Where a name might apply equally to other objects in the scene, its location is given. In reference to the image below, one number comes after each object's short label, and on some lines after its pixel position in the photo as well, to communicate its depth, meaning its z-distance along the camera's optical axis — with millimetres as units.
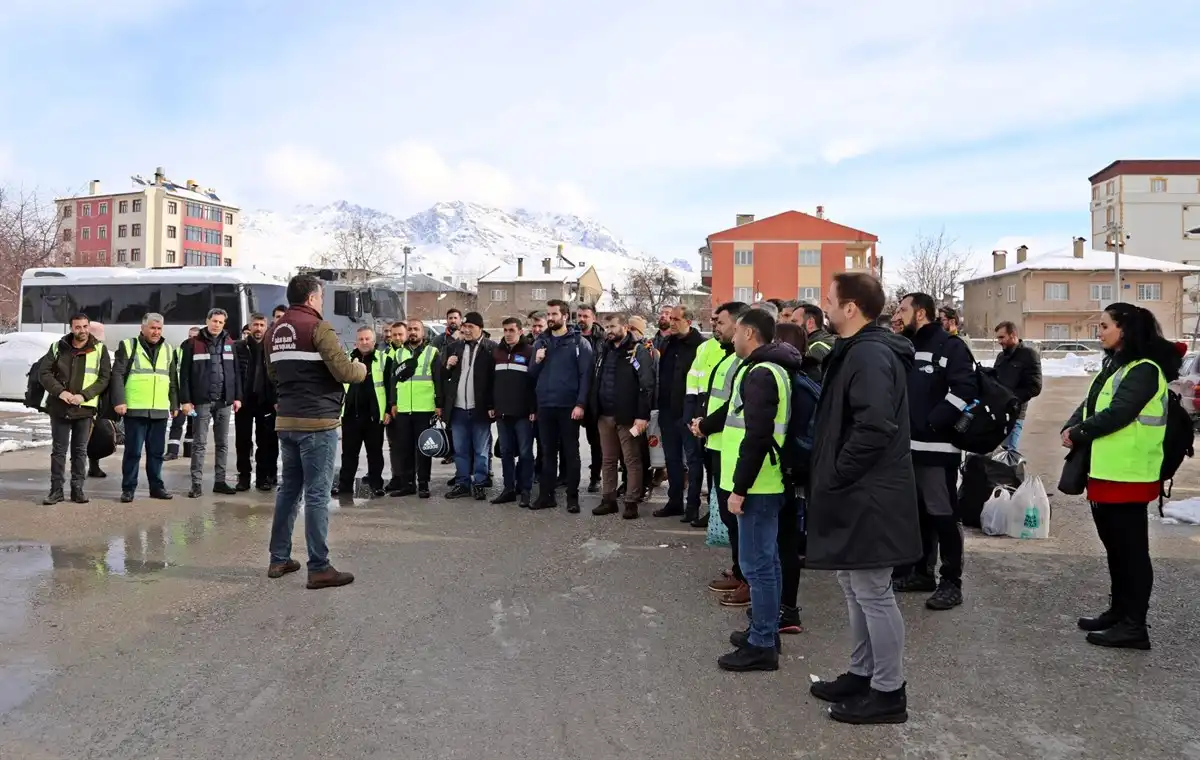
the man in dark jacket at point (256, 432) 10234
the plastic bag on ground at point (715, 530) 7316
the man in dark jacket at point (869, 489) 4082
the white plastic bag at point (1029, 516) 7867
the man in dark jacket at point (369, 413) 10273
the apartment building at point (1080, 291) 63438
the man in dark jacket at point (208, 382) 10078
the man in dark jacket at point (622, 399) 9000
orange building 71562
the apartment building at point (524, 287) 94375
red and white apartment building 103250
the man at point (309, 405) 6414
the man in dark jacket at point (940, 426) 5906
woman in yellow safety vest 5188
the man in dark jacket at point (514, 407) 9547
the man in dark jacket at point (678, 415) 8695
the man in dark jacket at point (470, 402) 9891
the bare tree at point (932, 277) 43688
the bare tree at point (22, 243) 37562
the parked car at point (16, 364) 19625
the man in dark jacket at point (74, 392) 9211
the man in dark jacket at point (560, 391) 9336
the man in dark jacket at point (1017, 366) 9586
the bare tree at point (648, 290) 71556
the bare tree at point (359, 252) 58969
